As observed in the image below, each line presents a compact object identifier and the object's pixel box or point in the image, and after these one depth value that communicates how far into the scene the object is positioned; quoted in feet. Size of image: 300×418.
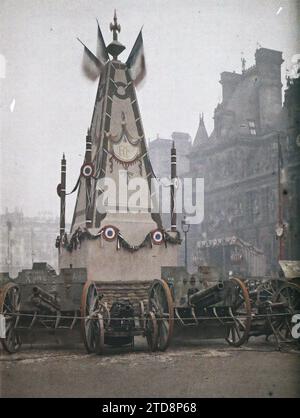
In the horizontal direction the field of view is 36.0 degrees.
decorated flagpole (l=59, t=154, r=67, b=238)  53.72
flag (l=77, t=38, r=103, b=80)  49.96
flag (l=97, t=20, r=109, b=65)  51.47
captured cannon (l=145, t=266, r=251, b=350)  32.53
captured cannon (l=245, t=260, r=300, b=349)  33.55
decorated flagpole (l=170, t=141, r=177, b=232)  50.98
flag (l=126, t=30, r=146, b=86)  51.91
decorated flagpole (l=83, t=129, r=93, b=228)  47.50
